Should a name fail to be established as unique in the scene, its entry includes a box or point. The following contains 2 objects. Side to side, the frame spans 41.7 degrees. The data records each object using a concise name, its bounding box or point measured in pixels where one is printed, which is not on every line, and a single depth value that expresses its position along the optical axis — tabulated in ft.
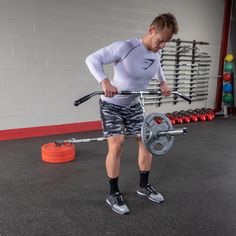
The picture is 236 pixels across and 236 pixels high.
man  6.25
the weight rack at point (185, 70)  17.60
